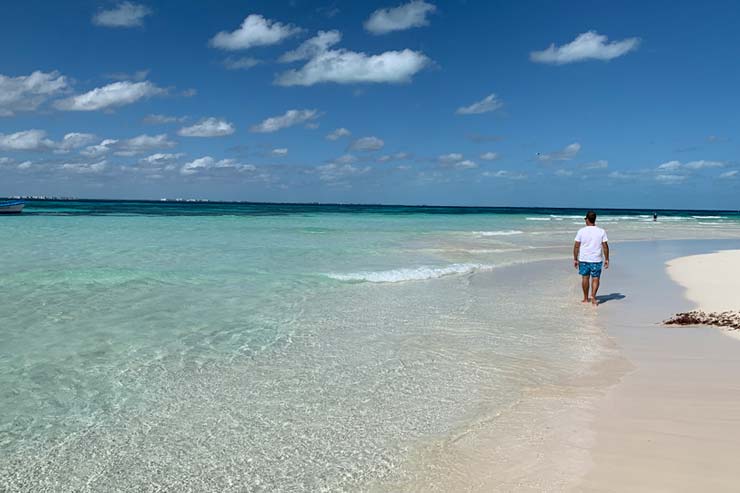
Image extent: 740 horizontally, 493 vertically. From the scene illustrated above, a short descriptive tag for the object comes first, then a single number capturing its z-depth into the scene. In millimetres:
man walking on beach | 10656
